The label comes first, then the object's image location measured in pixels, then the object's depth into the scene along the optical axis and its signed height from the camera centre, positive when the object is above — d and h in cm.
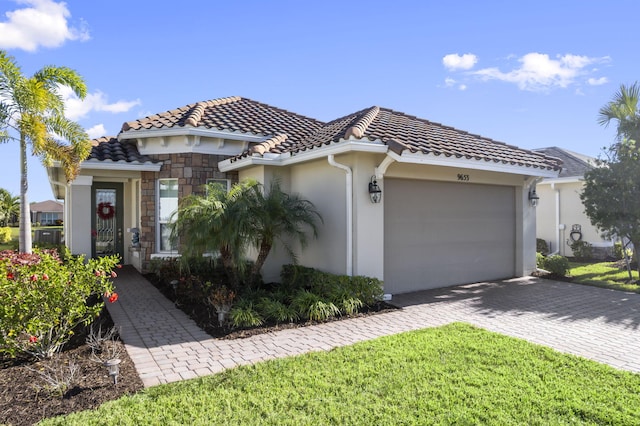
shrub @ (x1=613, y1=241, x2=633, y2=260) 1723 -169
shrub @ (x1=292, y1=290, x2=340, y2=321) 768 -187
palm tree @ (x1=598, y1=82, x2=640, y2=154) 1224 +332
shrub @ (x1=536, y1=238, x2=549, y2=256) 1892 -165
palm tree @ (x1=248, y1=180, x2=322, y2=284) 881 -9
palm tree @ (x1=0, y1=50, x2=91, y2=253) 1006 +263
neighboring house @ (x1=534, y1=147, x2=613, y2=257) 1800 -15
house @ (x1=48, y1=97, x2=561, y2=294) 909 +86
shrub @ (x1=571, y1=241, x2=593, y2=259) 1742 -166
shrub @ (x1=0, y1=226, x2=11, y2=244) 3069 -150
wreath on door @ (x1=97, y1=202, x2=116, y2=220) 1445 +19
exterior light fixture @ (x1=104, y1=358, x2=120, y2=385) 469 -183
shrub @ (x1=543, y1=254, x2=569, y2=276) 1255 -168
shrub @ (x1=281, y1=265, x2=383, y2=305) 838 -162
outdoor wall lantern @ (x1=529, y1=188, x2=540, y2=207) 1256 +50
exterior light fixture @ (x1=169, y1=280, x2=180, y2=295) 983 -173
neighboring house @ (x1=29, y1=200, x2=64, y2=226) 5916 +72
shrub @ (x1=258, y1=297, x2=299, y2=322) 760 -191
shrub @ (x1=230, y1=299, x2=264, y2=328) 722 -191
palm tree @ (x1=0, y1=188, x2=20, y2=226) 4459 +124
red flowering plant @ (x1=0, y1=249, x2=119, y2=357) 513 -113
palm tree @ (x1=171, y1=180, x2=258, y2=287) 838 -21
